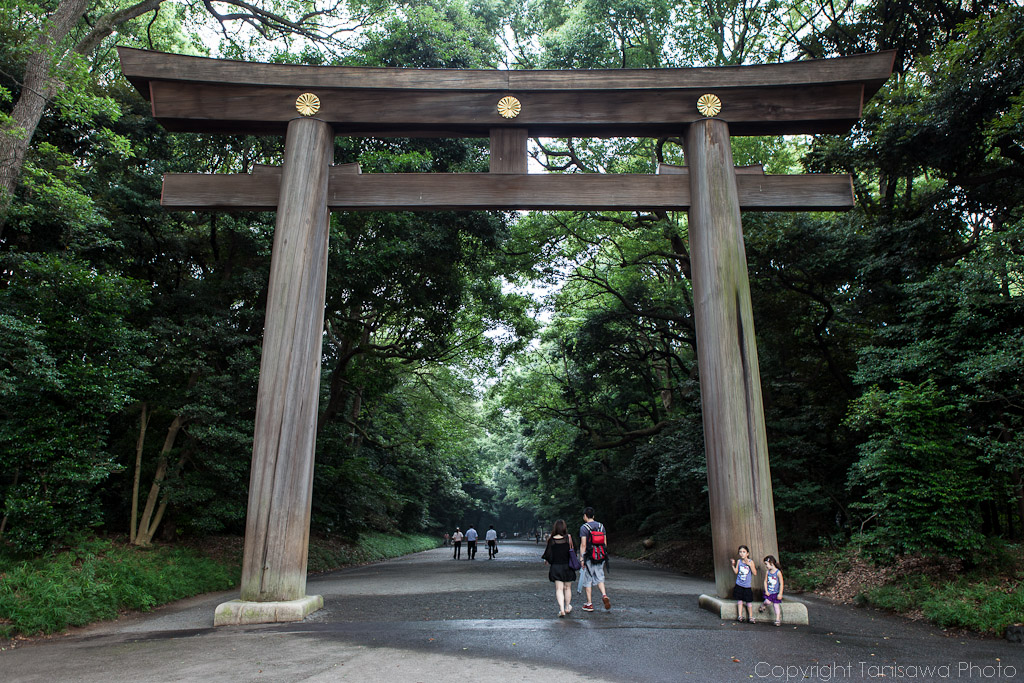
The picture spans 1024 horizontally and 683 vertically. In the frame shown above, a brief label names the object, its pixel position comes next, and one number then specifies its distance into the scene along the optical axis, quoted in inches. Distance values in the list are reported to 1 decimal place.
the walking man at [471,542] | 925.8
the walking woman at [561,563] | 306.2
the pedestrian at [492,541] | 976.6
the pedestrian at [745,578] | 275.1
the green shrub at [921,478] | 366.6
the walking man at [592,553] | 326.0
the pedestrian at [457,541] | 956.3
